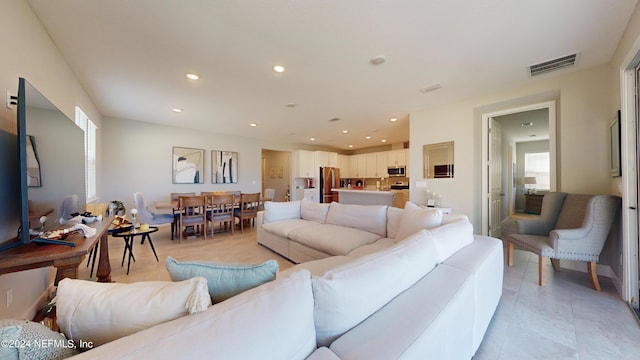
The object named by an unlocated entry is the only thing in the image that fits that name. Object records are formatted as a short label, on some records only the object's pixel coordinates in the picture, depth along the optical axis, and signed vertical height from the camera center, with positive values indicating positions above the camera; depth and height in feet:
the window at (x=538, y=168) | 24.53 +1.27
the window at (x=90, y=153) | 12.31 +1.74
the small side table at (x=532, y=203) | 22.80 -2.43
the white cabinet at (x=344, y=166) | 30.50 +2.02
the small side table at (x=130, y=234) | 9.60 -2.19
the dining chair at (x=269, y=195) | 20.63 -1.22
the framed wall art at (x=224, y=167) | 21.01 +1.41
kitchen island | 17.70 -1.37
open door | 12.89 +0.12
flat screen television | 4.36 +0.55
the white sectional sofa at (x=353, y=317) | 1.91 -1.56
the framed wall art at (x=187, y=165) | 19.11 +1.44
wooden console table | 4.10 -1.37
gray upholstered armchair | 7.70 -1.92
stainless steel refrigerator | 27.63 -0.25
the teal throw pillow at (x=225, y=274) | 2.88 -1.20
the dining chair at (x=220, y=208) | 14.71 -1.75
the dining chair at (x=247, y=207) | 16.24 -1.90
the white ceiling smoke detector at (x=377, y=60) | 8.39 +4.50
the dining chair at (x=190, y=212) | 13.67 -1.90
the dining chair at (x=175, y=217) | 14.26 -2.19
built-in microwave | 24.82 +1.04
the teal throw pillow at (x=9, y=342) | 1.65 -1.17
